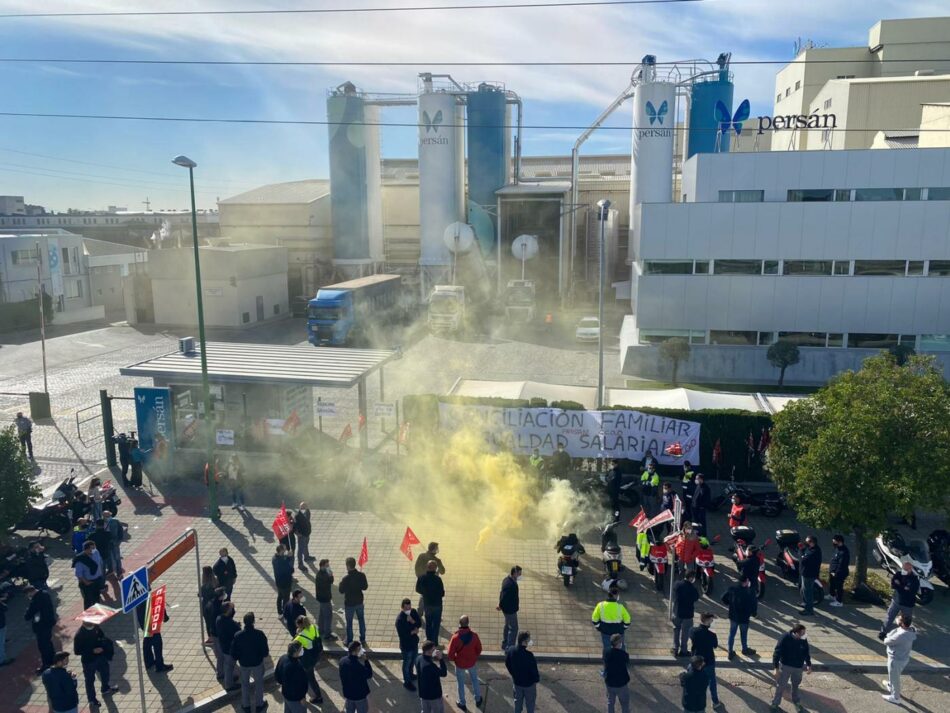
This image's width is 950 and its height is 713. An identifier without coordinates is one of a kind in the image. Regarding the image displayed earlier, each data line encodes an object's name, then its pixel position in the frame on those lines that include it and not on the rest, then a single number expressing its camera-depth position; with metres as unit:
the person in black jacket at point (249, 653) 9.59
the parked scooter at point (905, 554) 12.66
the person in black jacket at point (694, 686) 8.79
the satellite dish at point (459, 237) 48.06
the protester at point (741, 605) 10.88
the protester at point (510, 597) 11.10
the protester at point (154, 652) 10.77
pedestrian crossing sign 9.23
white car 37.44
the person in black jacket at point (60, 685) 8.89
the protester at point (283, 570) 11.99
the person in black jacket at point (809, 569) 12.08
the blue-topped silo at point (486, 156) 50.69
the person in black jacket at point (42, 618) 10.59
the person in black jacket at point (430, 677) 9.03
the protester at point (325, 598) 11.38
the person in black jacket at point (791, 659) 9.59
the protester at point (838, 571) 12.38
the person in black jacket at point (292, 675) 8.92
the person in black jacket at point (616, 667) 9.20
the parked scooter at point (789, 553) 13.55
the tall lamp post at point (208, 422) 15.48
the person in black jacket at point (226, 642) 10.16
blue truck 36.12
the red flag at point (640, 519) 13.48
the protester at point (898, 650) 9.84
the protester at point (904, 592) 11.12
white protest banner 18.36
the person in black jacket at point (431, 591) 11.17
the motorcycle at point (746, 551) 12.01
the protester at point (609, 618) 10.34
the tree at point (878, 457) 11.79
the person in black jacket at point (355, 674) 8.94
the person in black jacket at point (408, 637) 10.25
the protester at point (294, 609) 10.48
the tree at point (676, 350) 28.25
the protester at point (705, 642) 9.52
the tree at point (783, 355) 27.73
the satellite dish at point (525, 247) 48.09
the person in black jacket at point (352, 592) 11.17
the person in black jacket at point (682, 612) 10.77
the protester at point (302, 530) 14.07
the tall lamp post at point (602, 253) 19.75
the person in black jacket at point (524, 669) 9.17
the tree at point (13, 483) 13.34
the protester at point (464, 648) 9.63
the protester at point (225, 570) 11.79
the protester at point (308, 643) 9.57
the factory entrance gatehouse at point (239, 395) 19.03
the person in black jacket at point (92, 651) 9.77
